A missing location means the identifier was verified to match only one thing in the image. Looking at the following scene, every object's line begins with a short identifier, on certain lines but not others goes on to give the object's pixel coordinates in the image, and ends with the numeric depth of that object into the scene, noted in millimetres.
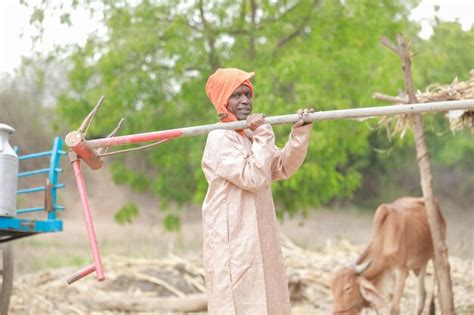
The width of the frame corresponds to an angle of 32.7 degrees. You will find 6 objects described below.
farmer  4383
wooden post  6758
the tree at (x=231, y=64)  10891
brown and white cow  7559
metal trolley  6242
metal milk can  6152
